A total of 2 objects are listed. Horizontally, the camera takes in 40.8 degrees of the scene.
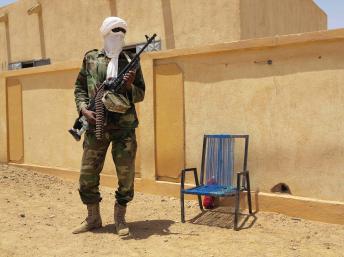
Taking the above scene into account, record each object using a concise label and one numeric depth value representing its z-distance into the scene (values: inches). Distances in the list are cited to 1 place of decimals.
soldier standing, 161.0
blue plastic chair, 186.7
